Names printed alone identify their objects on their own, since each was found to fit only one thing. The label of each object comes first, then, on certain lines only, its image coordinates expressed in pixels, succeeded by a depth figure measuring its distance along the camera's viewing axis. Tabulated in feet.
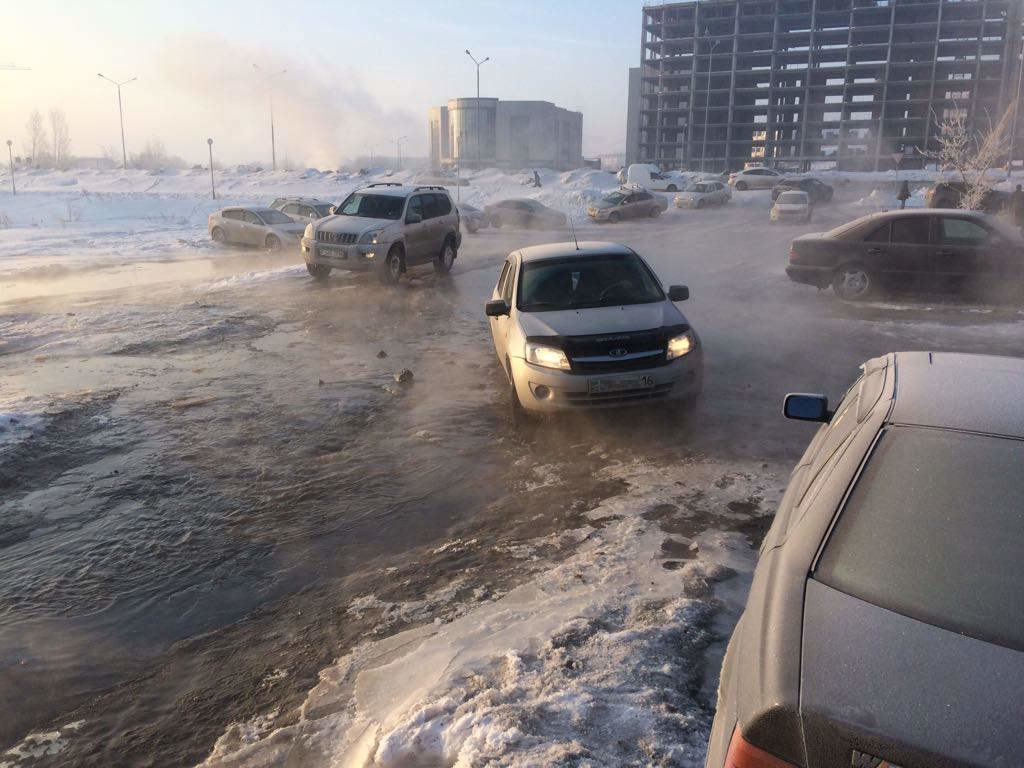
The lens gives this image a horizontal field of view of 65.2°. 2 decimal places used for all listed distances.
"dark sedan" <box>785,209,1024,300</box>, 41.04
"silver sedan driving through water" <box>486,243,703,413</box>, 21.70
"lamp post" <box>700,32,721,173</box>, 322.81
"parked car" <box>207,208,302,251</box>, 80.28
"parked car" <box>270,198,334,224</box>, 90.65
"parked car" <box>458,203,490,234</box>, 108.37
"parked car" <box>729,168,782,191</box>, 176.86
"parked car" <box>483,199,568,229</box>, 115.75
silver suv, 52.70
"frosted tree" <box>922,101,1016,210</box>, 83.73
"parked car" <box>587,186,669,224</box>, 121.80
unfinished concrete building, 286.66
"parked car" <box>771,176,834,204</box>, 154.10
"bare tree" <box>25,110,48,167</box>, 367.04
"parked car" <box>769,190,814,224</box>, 109.09
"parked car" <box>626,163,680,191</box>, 192.24
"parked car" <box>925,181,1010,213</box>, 87.56
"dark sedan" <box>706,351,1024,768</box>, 5.52
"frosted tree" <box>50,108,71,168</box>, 364.79
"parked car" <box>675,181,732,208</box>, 146.30
